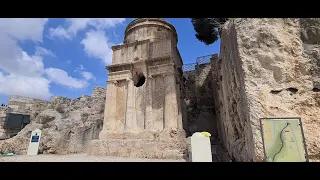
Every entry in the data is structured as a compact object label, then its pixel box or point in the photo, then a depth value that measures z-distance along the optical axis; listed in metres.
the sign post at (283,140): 2.44
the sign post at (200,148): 4.30
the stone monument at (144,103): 8.95
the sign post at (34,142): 10.13
